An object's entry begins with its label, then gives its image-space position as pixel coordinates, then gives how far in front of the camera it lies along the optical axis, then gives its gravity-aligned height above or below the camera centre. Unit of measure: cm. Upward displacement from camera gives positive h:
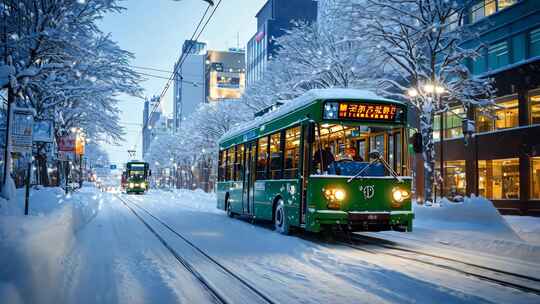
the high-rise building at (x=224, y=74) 14725 +3185
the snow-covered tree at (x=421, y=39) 2122 +628
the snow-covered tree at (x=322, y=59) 2839 +720
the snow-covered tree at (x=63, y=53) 1884 +510
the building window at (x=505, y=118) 2908 +404
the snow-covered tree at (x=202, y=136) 5440 +589
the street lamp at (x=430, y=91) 2160 +408
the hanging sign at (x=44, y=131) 1769 +173
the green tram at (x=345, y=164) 1145 +49
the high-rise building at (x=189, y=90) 16925 +3124
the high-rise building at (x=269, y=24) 9106 +2922
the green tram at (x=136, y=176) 5794 +68
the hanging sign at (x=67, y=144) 2500 +180
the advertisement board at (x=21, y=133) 1395 +130
